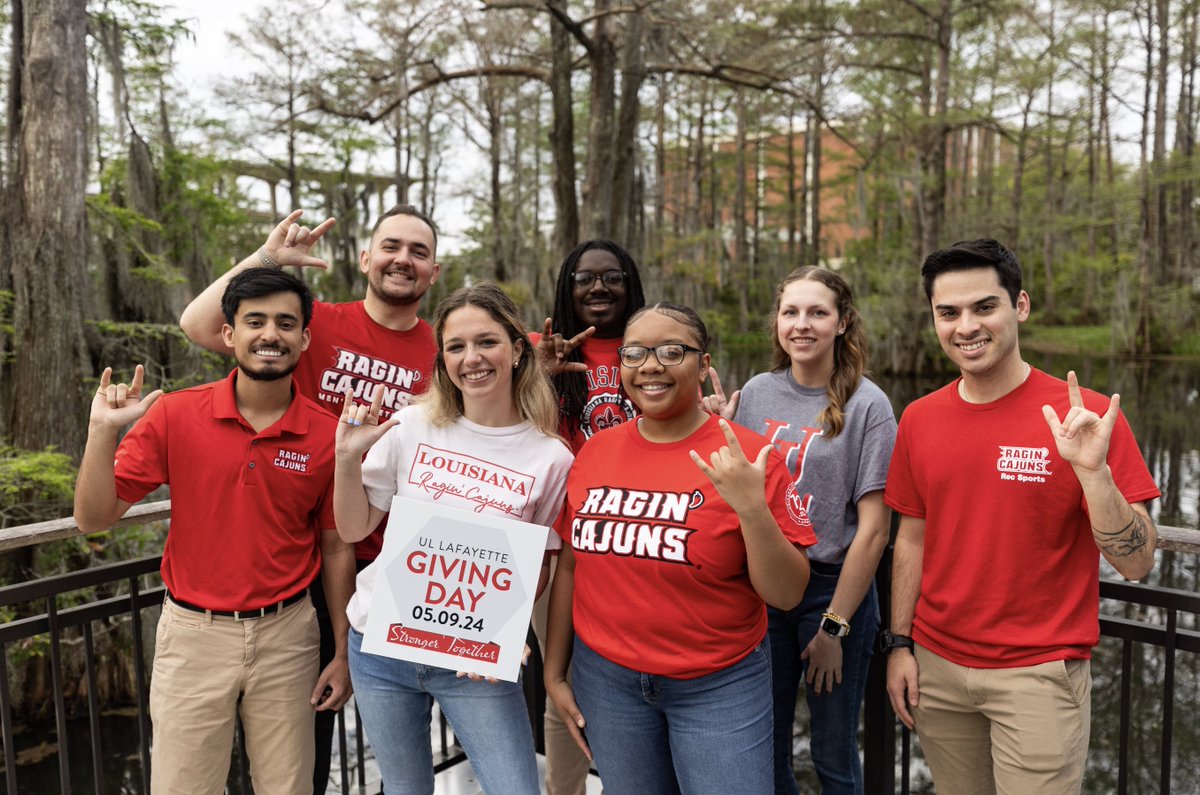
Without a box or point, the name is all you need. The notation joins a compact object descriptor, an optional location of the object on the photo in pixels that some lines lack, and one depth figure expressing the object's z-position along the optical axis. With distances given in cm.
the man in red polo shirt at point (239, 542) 233
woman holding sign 222
